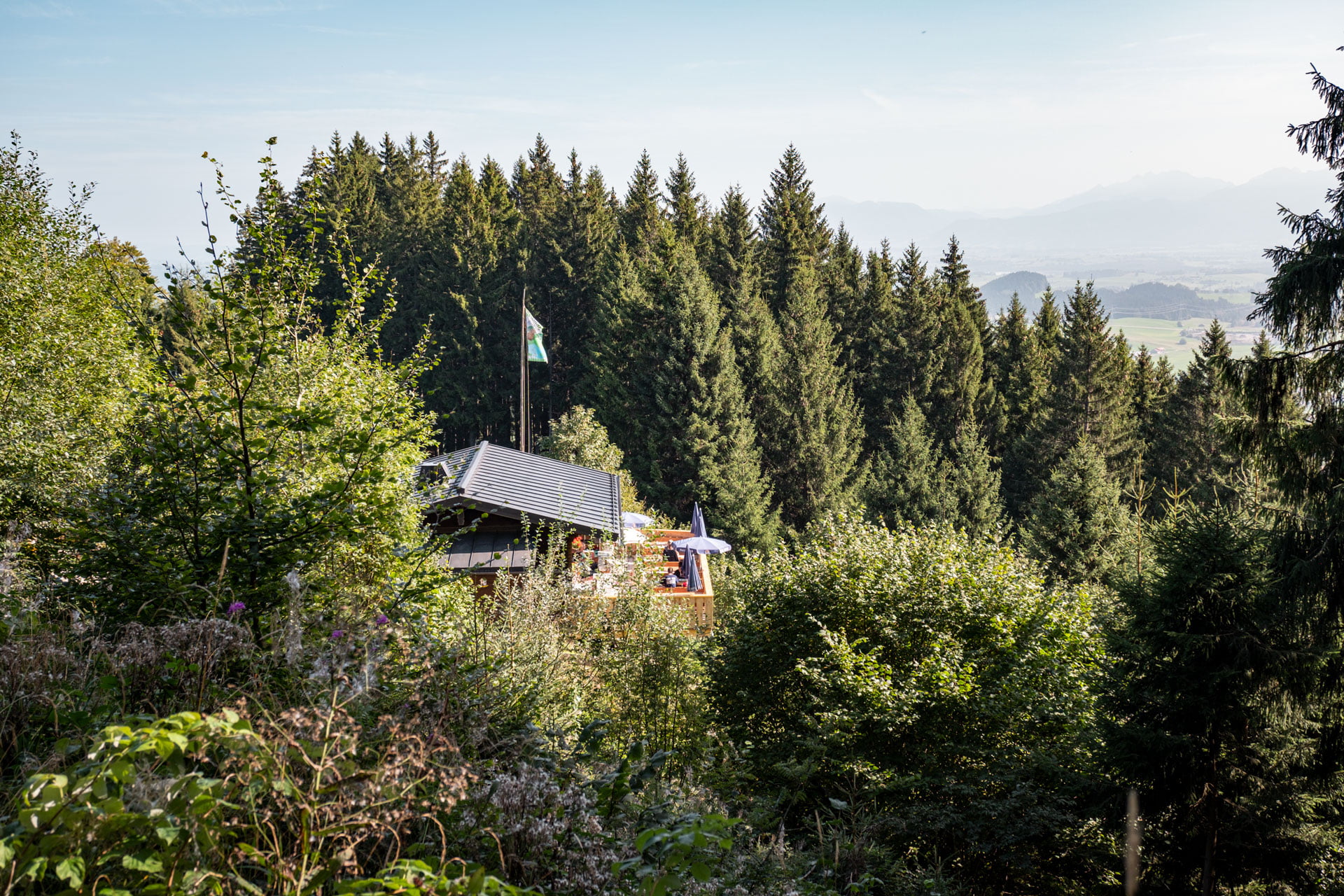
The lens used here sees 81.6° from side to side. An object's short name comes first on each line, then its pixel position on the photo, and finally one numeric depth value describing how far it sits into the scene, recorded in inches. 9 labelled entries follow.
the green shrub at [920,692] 316.8
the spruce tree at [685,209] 1694.1
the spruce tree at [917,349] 1457.9
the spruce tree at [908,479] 1110.4
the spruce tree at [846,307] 1581.0
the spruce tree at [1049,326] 1486.2
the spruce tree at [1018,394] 1322.6
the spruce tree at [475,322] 1724.9
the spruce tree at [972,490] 1127.0
